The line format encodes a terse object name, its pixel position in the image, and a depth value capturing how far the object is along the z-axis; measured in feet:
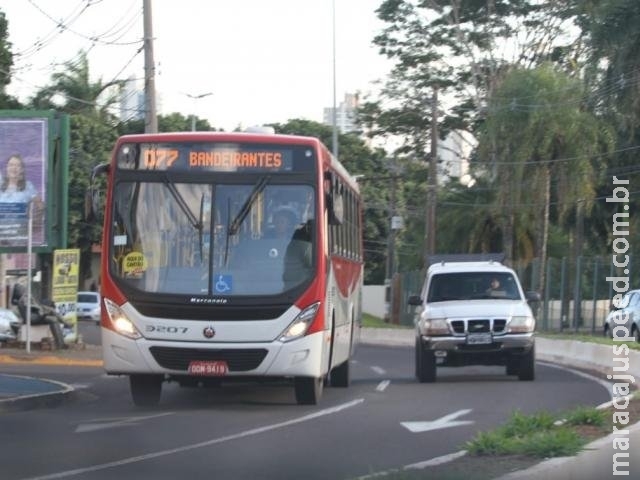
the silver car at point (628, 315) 101.14
